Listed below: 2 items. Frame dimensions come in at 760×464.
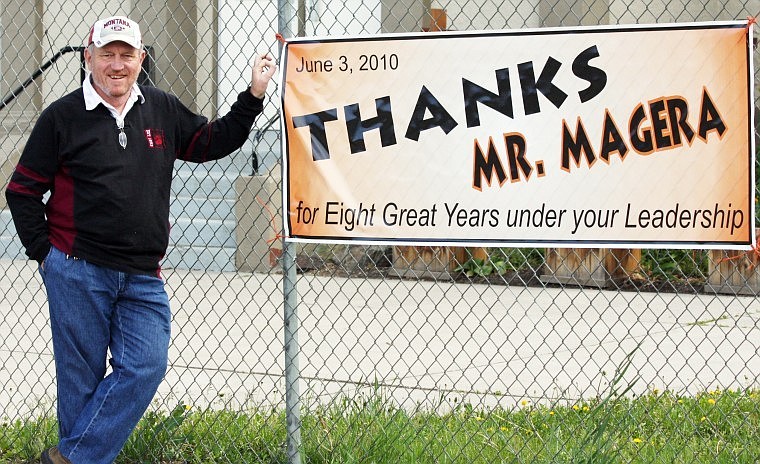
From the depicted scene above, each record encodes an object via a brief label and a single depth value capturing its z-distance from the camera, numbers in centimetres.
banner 763
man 770
